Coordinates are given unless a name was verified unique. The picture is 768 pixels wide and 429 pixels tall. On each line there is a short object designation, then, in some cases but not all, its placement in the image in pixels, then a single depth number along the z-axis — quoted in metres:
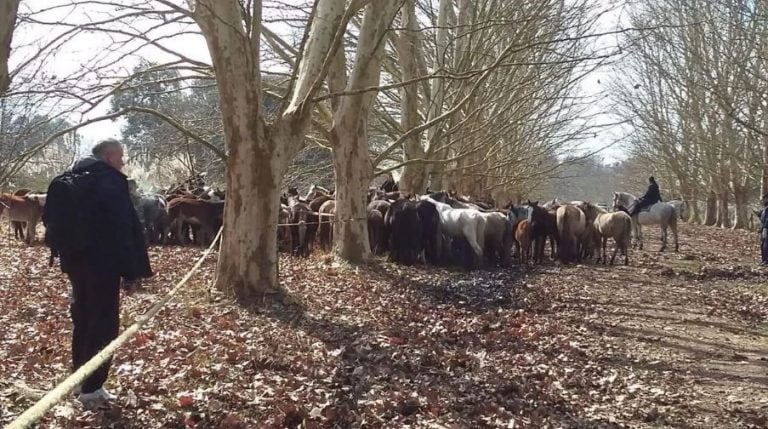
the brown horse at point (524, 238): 18.28
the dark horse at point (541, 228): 18.14
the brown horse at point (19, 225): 19.86
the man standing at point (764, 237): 17.61
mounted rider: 23.03
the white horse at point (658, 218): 22.33
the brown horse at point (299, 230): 17.50
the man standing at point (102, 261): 5.13
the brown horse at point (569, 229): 18.16
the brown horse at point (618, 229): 17.91
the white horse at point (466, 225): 16.58
